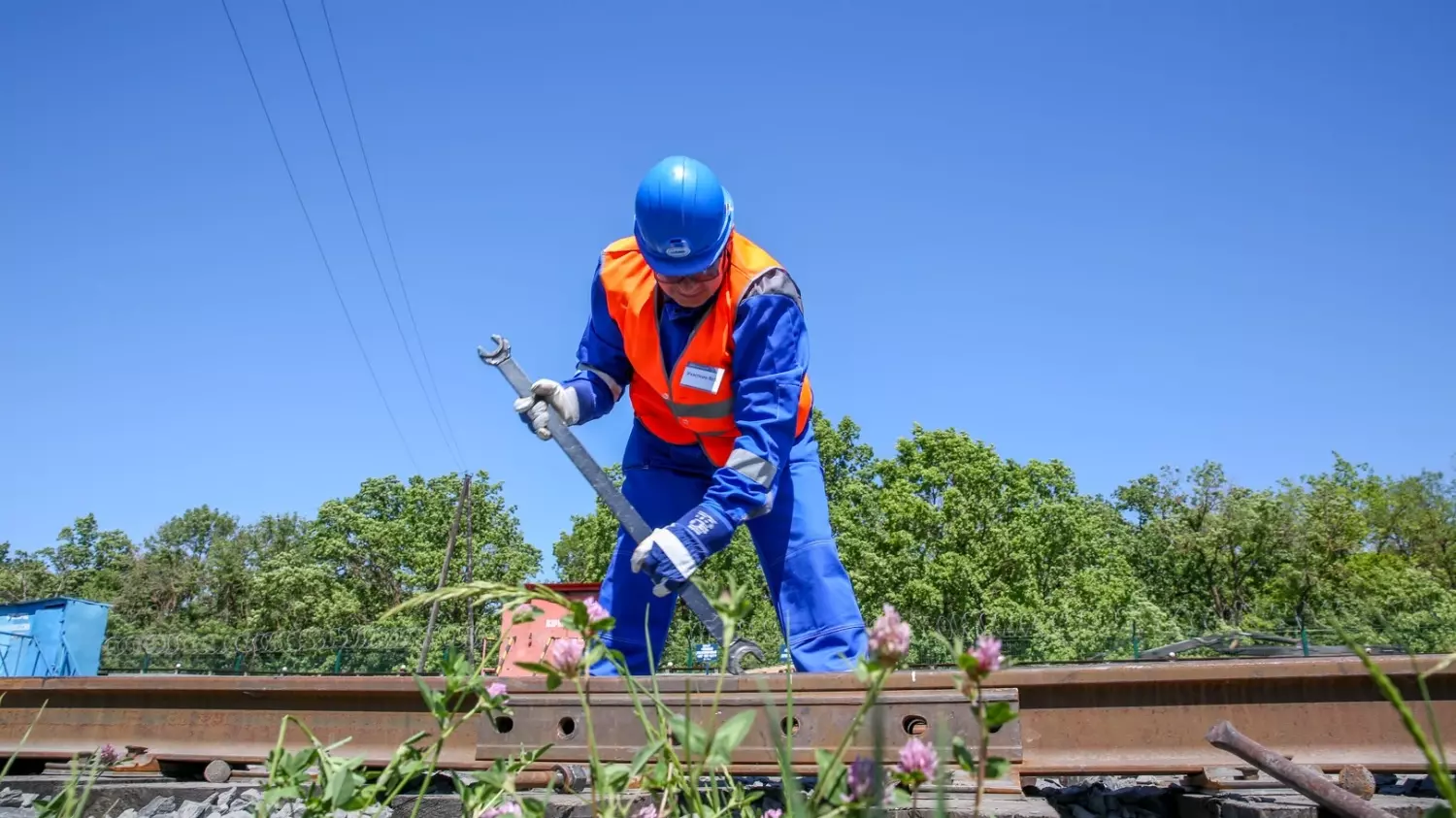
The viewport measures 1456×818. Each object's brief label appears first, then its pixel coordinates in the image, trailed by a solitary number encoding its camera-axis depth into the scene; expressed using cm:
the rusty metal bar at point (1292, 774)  180
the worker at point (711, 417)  328
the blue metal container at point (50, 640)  1416
